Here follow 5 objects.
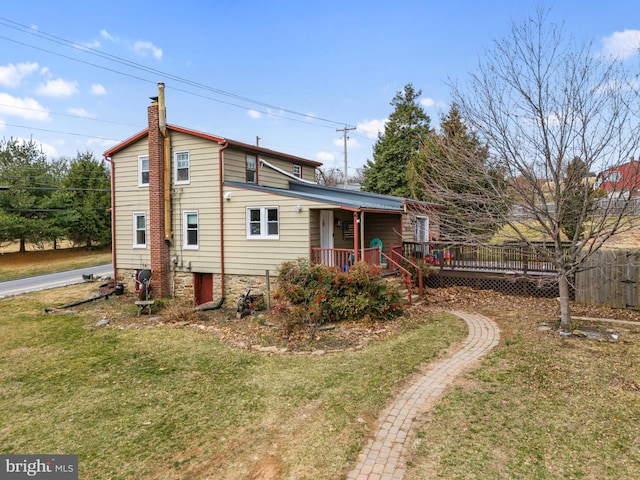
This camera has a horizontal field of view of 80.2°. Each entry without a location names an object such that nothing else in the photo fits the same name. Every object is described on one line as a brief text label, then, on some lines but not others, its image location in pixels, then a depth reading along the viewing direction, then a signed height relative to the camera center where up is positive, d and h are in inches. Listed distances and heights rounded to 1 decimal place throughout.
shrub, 398.9 -63.5
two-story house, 501.0 +34.8
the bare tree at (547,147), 292.7 +72.8
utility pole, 1256.2 +349.9
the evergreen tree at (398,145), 1237.1 +306.4
